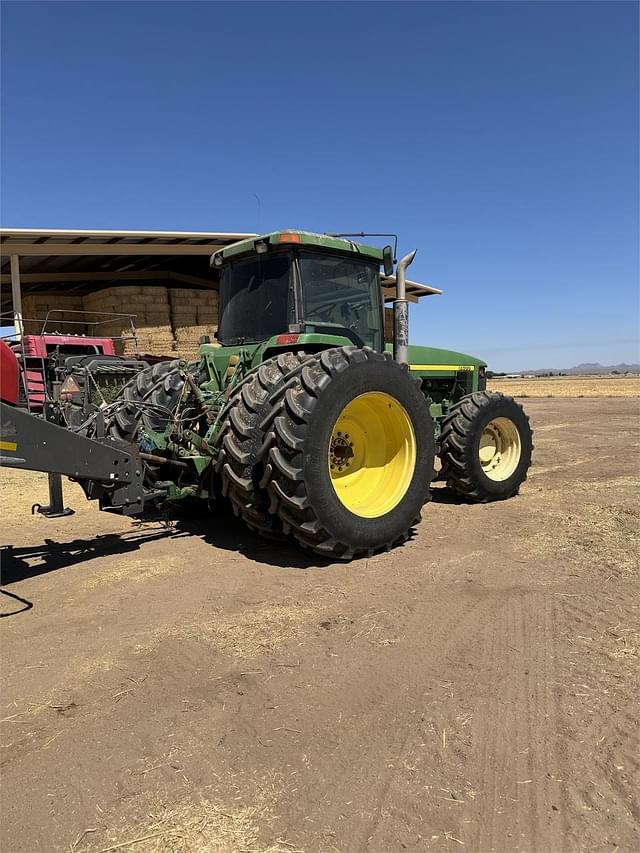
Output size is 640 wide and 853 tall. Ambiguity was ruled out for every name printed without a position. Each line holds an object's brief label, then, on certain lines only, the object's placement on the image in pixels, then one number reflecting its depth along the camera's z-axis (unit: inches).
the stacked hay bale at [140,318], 540.4
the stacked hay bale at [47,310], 585.6
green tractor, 155.8
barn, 502.6
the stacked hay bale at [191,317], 572.1
